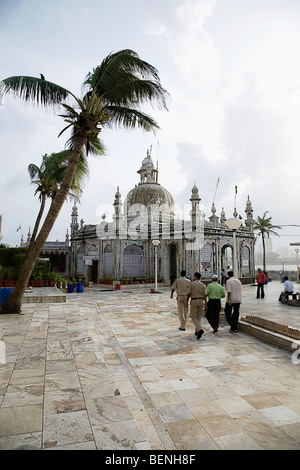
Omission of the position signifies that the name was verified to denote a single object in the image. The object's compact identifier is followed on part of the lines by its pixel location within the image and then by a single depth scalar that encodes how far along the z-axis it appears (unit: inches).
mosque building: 1008.2
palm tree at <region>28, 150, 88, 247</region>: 530.9
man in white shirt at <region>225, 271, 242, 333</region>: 346.6
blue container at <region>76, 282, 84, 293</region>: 789.1
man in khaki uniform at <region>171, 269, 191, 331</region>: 349.7
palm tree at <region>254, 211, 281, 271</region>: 1557.6
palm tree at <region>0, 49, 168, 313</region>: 371.9
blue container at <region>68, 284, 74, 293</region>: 776.7
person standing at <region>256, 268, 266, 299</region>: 656.4
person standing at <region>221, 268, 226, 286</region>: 905.7
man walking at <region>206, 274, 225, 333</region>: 336.8
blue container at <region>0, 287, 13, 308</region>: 410.6
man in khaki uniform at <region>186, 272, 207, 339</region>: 325.1
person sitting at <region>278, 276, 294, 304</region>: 585.3
